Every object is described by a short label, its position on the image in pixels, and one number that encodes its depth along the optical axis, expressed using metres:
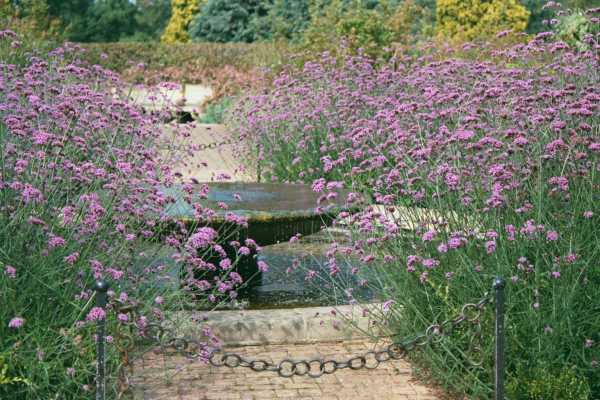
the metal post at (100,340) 3.97
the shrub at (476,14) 35.91
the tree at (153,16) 54.01
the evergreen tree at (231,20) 37.28
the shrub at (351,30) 18.12
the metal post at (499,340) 4.26
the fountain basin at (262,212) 7.23
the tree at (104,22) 46.00
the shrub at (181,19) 42.52
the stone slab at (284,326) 6.14
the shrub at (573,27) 15.95
